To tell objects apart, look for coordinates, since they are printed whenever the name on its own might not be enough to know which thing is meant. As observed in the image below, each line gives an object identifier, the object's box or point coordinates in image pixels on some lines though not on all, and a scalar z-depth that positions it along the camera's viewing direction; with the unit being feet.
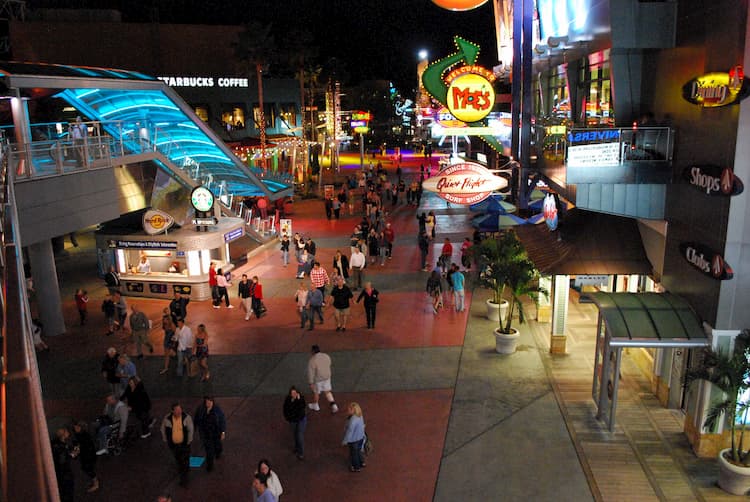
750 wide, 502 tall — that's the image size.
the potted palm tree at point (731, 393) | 29.81
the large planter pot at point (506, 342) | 47.98
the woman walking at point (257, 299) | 57.93
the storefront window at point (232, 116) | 167.12
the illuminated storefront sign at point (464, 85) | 56.44
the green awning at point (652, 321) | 33.94
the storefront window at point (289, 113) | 184.73
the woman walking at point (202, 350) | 44.14
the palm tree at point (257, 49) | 136.67
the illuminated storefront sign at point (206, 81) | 160.25
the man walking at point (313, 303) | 54.70
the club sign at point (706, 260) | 30.63
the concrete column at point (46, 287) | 54.54
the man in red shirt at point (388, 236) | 79.87
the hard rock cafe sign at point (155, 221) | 66.69
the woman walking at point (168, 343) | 45.50
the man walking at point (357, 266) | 67.04
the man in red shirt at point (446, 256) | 67.62
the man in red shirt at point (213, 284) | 62.23
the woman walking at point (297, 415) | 33.37
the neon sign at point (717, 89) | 28.32
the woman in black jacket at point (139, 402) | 36.27
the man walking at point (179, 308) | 54.03
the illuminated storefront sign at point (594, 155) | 38.06
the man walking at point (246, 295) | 58.34
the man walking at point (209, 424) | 32.58
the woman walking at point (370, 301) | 54.39
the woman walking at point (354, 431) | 31.40
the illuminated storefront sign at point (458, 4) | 52.95
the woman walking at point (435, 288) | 59.37
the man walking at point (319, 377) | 37.96
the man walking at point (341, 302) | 53.16
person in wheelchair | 34.99
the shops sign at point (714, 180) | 29.22
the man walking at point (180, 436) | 31.35
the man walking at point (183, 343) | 44.91
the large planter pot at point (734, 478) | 29.48
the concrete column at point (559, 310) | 46.55
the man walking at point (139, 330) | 48.32
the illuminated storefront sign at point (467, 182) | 49.01
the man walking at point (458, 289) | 58.18
